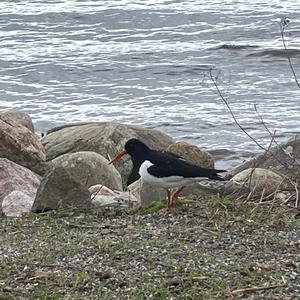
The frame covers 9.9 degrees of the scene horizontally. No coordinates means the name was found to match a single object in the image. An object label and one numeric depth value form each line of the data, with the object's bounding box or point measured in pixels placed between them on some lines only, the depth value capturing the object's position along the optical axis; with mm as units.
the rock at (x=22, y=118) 22033
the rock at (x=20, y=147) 18709
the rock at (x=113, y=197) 13722
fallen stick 9196
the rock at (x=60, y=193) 13214
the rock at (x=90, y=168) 17245
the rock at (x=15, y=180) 16466
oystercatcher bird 12957
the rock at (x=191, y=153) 18261
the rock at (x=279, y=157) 18085
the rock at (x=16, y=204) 14184
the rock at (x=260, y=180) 13893
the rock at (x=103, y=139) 20398
